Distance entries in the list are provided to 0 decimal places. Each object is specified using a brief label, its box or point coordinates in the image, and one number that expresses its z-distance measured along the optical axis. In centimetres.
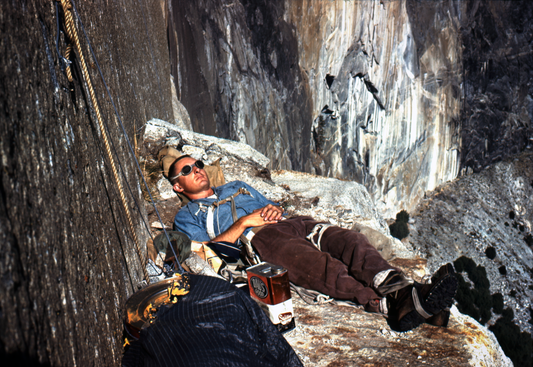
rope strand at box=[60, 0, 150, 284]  171
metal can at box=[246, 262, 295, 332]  237
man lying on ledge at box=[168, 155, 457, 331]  238
